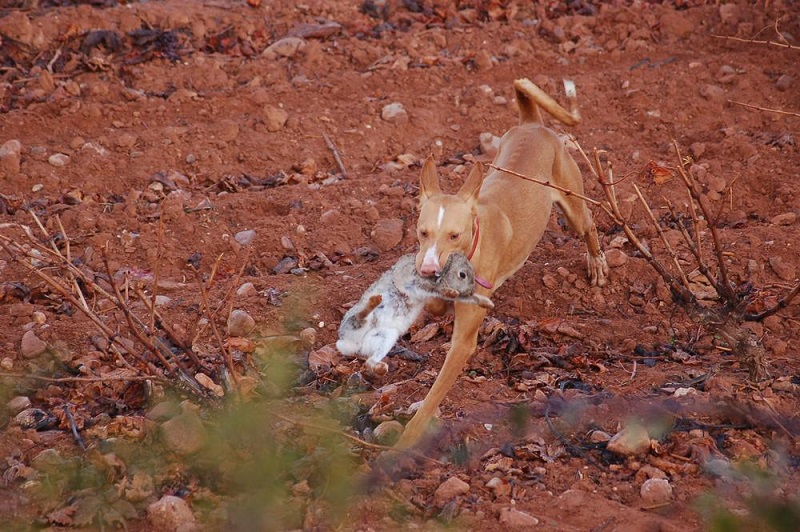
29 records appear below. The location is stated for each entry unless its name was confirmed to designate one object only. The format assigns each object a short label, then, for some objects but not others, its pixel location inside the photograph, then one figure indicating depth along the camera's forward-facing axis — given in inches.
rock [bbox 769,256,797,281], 561.9
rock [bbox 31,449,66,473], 361.1
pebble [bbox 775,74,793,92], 815.1
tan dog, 452.4
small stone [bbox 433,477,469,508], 359.6
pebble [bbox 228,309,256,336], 516.7
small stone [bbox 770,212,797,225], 639.8
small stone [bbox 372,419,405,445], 417.4
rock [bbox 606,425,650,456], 387.9
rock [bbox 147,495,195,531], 332.2
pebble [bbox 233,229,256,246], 629.9
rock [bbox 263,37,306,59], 869.8
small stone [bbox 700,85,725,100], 810.8
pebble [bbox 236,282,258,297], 552.4
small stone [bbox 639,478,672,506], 358.0
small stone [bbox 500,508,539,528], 337.7
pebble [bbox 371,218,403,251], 636.1
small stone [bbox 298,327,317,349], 516.4
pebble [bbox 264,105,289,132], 767.7
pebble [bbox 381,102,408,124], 784.9
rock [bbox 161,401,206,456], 361.7
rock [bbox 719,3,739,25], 912.2
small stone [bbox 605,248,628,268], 598.5
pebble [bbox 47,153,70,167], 709.3
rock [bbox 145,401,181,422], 395.5
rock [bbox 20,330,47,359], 478.9
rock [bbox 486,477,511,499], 364.2
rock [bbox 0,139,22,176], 693.3
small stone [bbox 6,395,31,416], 428.1
